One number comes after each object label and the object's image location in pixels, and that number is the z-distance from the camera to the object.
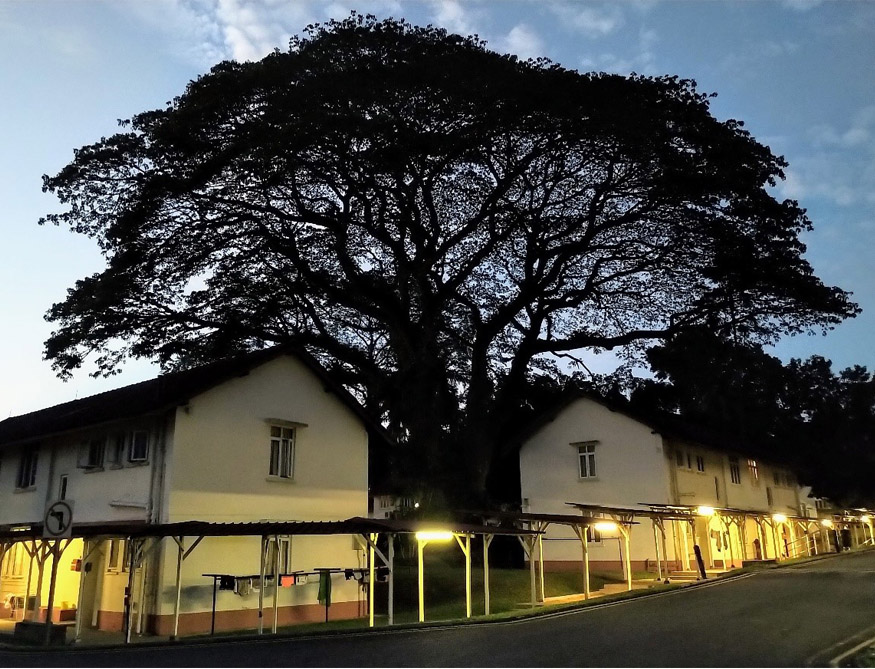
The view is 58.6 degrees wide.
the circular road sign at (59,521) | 13.45
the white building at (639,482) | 31.61
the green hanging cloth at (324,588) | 19.86
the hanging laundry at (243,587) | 19.11
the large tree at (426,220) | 25.80
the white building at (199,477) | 18.83
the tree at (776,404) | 33.09
